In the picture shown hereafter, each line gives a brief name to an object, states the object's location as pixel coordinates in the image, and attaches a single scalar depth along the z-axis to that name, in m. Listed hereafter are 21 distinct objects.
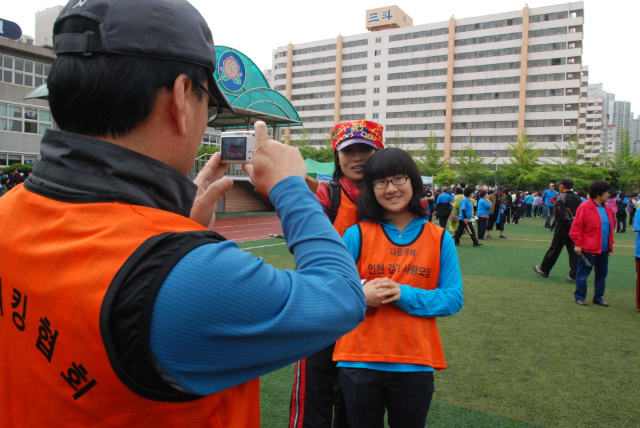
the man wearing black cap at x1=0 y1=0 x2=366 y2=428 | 0.72
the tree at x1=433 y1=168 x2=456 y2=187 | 48.34
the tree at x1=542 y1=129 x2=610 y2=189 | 38.66
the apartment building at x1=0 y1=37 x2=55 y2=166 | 26.20
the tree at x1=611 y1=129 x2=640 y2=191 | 37.41
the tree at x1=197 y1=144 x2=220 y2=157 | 27.19
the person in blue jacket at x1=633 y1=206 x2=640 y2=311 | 6.44
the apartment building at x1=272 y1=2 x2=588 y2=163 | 61.88
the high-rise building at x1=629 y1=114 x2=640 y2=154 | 176.49
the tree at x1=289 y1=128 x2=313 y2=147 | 58.78
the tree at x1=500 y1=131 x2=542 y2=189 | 42.69
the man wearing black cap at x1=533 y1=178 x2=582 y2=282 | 8.67
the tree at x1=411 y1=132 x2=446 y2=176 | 53.78
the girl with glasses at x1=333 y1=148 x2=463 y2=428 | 1.98
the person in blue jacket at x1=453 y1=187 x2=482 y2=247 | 13.56
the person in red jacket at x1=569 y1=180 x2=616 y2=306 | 6.82
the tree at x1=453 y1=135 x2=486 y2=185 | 50.88
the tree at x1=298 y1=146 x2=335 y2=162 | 53.73
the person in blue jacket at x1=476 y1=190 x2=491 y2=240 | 14.69
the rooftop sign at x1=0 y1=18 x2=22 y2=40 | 23.94
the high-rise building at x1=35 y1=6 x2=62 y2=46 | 34.97
